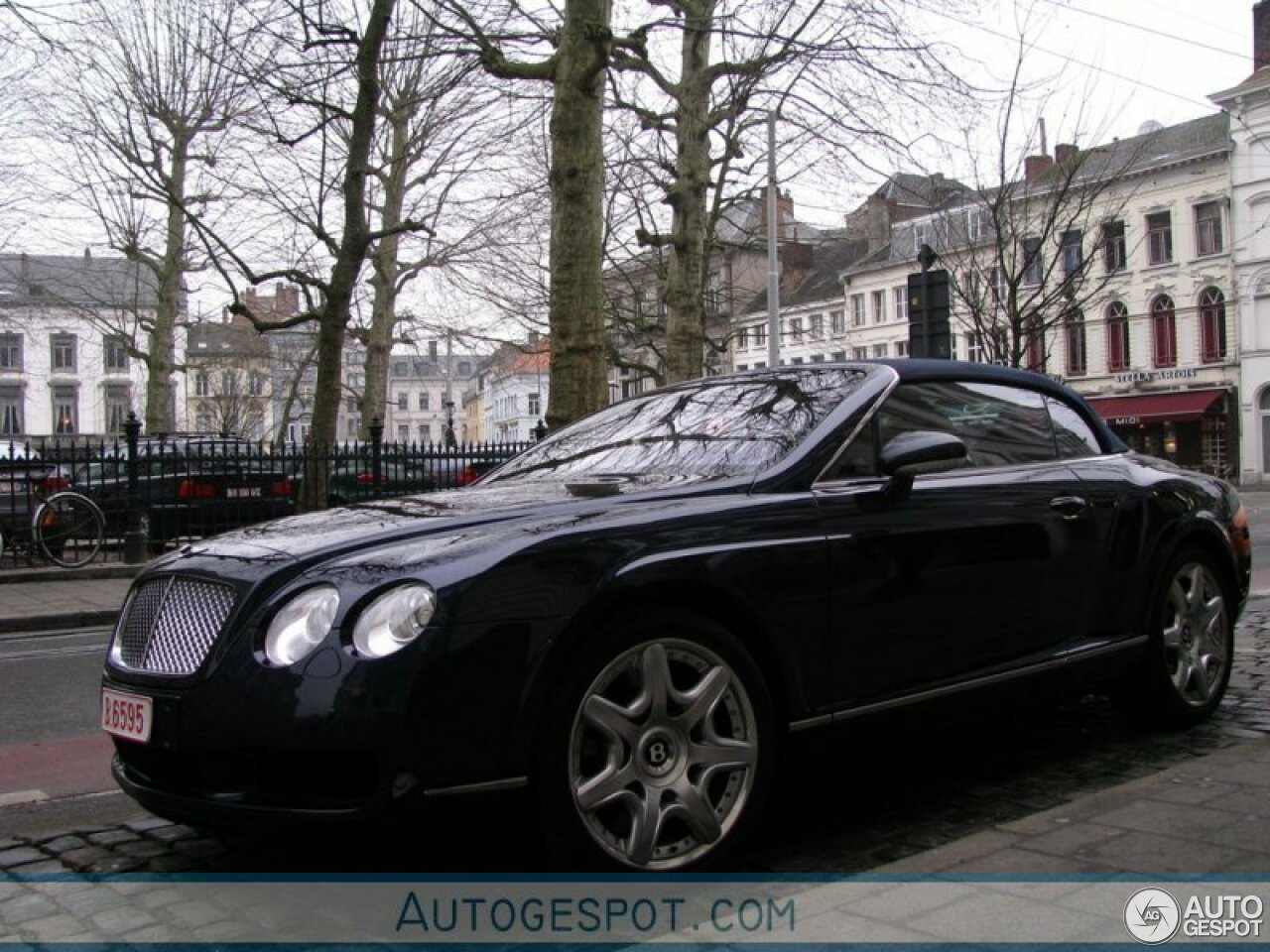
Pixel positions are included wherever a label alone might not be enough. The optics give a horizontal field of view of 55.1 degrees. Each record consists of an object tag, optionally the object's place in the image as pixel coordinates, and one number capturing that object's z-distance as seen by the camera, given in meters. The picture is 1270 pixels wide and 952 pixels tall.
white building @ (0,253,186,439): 74.94
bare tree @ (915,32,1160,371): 21.17
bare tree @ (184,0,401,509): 15.45
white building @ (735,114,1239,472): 45.09
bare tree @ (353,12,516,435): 25.84
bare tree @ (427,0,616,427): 13.07
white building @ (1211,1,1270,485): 43.91
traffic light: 14.16
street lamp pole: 28.22
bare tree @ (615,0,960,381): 18.34
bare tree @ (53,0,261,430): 25.89
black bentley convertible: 2.88
